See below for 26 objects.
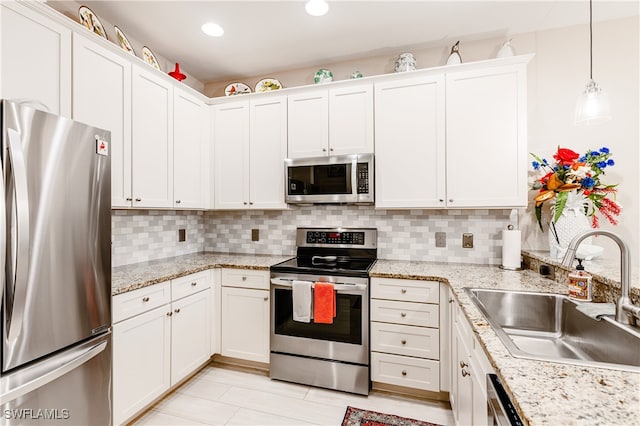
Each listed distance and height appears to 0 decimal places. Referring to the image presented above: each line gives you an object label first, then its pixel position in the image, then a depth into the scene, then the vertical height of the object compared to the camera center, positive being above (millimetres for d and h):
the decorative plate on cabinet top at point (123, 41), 2131 +1196
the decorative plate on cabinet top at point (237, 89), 3031 +1216
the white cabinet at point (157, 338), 1738 -828
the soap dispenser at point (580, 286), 1421 -338
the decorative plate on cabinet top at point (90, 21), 1907 +1219
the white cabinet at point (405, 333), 2076 -829
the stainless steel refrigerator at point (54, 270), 1144 -242
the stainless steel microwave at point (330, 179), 2434 +273
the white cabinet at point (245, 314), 2430 -819
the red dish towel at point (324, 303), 2156 -631
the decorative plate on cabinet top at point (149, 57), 2387 +1221
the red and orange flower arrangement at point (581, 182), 1924 +201
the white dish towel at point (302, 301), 2209 -632
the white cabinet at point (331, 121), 2469 +755
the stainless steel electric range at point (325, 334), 2172 -884
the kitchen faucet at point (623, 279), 1120 -242
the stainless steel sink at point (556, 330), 1054 -490
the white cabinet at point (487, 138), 2146 +539
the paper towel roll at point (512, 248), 2209 -249
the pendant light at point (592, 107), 1646 +583
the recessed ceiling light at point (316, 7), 2013 +1371
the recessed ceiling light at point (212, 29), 2279 +1382
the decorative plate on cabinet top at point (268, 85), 2859 +1194
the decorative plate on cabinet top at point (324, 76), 2664 +1183
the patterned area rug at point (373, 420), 1884 -1286
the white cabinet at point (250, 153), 2699 +540
